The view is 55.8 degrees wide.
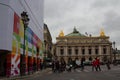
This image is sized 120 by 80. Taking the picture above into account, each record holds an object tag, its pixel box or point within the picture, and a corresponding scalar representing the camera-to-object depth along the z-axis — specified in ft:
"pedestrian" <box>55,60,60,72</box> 54.46
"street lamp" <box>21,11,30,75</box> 36.40
